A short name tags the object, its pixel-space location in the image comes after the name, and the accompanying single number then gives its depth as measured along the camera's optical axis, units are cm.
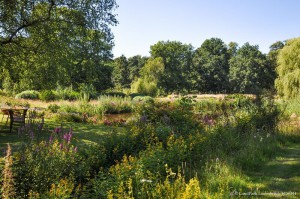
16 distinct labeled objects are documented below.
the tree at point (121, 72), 6724
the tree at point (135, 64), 6688
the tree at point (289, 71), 2041
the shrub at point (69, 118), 1459
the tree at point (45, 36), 1110
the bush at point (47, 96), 2304
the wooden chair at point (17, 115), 1003
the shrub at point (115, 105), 1741
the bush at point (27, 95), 2461
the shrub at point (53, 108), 1672
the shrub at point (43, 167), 394
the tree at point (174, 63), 5194
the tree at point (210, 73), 5625
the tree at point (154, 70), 4838
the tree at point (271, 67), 5354
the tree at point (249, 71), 5319
